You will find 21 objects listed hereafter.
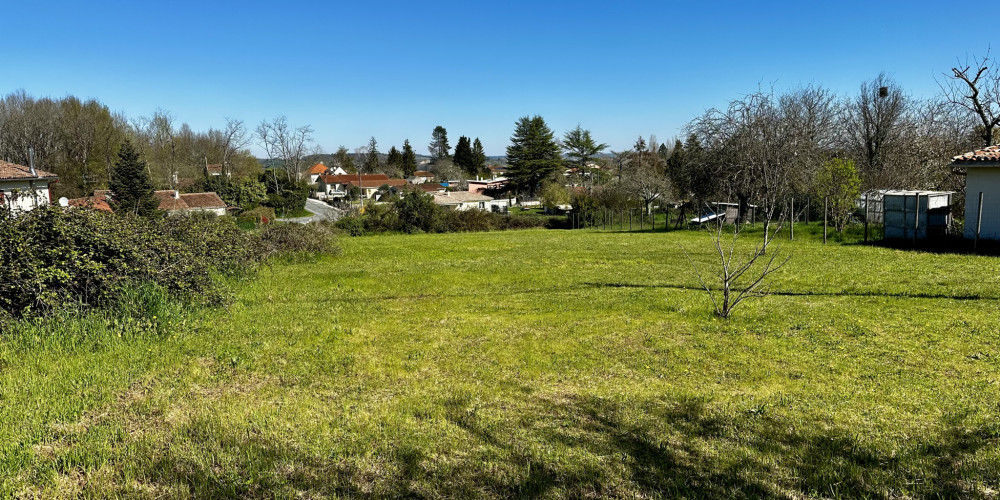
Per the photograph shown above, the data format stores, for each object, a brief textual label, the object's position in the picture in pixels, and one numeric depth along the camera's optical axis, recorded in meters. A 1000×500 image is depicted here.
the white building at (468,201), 55.87
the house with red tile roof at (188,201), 42.84
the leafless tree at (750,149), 23.89
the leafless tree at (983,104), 19.54
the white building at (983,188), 14.21
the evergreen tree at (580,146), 74.50
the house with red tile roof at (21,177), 23.75
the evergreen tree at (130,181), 35.59
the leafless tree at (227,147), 67.44
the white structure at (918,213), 15.29
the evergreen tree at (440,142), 119.31
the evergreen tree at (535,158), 65.96
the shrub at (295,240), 15.49
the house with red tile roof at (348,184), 77.88
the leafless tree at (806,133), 24.14
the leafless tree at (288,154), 69.44
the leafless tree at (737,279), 7.49
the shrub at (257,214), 41.58
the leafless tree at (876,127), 28.16
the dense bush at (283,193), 54.94
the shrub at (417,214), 29.94
